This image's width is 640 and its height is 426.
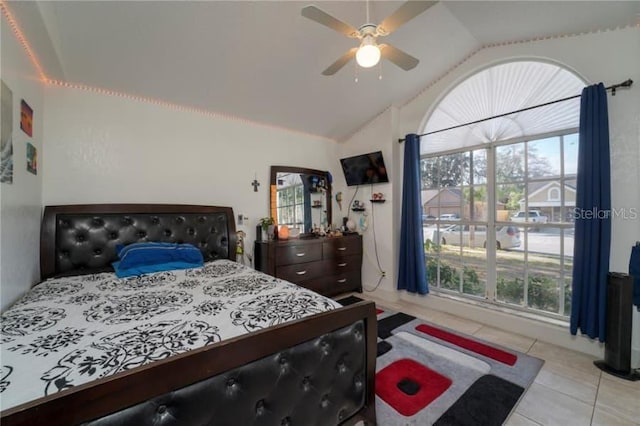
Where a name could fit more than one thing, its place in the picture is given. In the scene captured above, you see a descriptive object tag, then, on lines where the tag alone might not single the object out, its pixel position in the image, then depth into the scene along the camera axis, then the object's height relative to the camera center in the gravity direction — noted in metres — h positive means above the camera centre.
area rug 1.69 -1.30
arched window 2.62 +0.30
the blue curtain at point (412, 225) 3.44 -0.18
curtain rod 2.16 +1.05
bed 0.78 -0.53
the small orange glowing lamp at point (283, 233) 3.57 -0.30
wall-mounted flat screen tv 3.77 +0.64
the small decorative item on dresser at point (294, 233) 3.78 -0.32
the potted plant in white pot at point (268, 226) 3.46 -0.20
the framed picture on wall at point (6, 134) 1.48 +0.46
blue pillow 2.19 -0.43
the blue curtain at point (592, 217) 2.20 -0.05
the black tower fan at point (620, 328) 2.04 -0.94
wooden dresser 3.24 -0.68
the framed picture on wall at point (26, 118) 1.82 +0.68
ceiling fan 1.53 +1.19
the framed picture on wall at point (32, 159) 1.95 +0.41
